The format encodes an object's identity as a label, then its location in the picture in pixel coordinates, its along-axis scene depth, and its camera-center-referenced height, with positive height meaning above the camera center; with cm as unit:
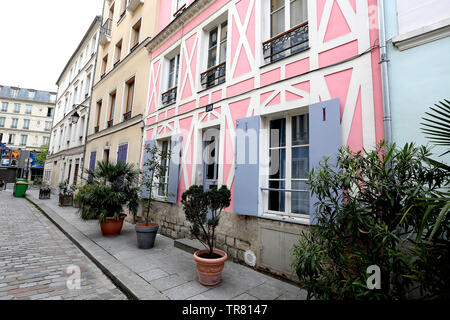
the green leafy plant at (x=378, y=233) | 163 -39
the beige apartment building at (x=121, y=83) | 791 +418
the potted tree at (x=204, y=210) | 303 -40
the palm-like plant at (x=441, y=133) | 176 +56
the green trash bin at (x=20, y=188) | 1379 -72
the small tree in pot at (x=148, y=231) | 458 -105
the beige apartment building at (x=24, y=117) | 3269 +914
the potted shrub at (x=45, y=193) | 1299 -92
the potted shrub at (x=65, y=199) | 1035 -98
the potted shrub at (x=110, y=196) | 528 -40
